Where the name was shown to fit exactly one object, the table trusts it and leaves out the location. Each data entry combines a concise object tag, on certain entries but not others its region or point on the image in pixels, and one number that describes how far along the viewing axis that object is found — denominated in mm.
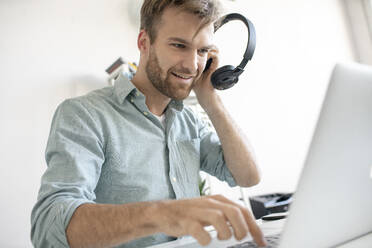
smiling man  438
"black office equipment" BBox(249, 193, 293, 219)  1468
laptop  347
